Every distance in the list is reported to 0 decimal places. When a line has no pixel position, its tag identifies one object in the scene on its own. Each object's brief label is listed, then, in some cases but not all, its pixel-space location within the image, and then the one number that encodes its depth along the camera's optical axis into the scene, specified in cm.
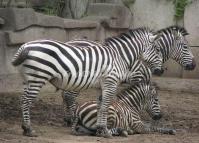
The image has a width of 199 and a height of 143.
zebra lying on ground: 1777
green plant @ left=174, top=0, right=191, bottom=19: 2927
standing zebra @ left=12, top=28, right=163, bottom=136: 1661
